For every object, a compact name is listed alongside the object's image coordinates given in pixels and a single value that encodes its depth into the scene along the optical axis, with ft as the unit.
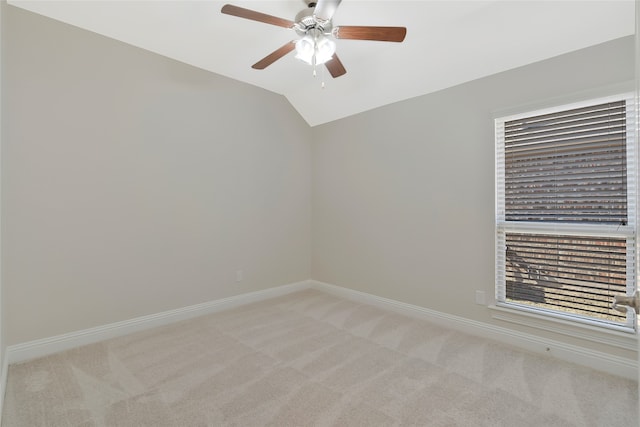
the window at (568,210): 6.84
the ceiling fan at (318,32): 6.09
